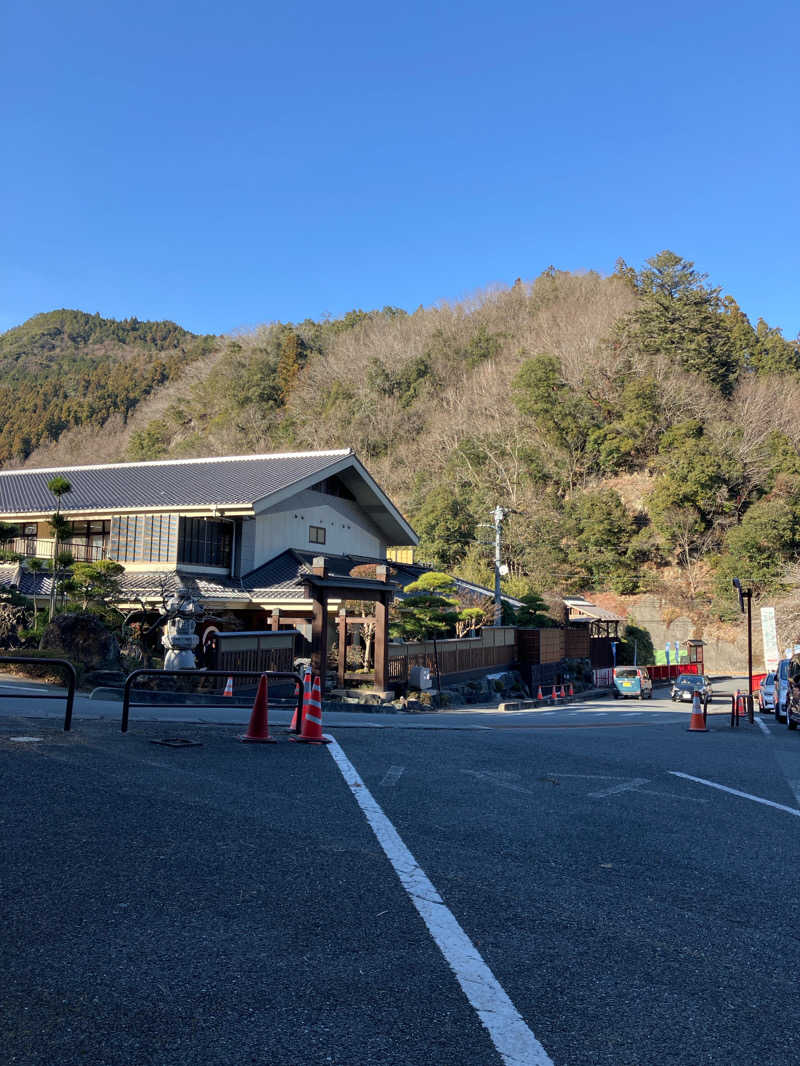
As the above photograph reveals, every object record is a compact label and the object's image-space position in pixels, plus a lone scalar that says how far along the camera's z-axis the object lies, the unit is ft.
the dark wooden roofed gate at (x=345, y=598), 67.67
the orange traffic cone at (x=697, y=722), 53.16
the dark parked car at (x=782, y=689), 64.44
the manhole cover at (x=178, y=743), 29.50
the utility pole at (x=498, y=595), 110.22
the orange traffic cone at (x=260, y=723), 31.96
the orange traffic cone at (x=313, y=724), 32.63
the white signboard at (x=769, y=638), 80.07
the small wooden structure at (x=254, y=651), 60.03
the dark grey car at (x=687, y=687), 98.99
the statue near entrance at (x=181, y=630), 51.16
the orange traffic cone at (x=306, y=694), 33.83
